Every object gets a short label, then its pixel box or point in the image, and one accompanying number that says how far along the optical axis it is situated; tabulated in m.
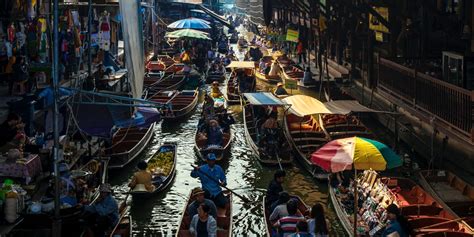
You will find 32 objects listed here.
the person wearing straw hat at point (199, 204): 10.95
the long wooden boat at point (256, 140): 18.30
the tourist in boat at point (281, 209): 10.73
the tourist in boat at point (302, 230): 9.17
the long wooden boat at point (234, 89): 28.77
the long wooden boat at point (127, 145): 17.80
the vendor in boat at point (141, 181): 14.80
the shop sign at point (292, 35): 37.59
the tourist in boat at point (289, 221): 10.20
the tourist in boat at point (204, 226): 9.94
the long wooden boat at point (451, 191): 12.27
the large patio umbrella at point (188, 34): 34.88
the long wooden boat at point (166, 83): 29.86
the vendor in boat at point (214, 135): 18.88
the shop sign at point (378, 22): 22.78
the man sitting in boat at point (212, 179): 12.75
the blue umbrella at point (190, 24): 36.31
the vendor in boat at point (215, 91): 26.76
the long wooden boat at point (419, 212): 11.03
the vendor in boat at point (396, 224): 9.45
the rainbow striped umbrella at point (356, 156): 9.83
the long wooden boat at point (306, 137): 17.16
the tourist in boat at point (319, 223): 9.27
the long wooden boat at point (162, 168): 14.86
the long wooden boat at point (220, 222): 11.52
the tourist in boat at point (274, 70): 35.24
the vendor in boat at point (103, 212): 11.19
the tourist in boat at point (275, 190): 11.90
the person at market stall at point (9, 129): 14.29
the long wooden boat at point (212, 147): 18.48
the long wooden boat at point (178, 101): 24.53
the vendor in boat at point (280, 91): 26.53
